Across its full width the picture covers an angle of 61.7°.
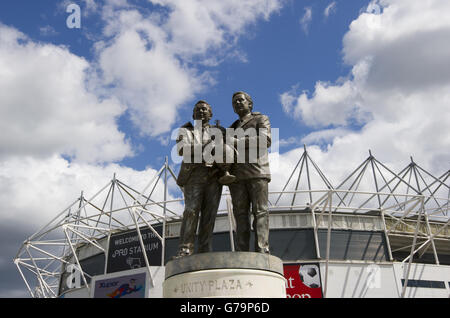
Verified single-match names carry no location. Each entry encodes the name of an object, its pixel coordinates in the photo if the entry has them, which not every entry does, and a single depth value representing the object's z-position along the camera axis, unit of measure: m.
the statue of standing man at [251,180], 7.10
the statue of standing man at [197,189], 7.09
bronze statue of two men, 7.07
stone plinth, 5.85
